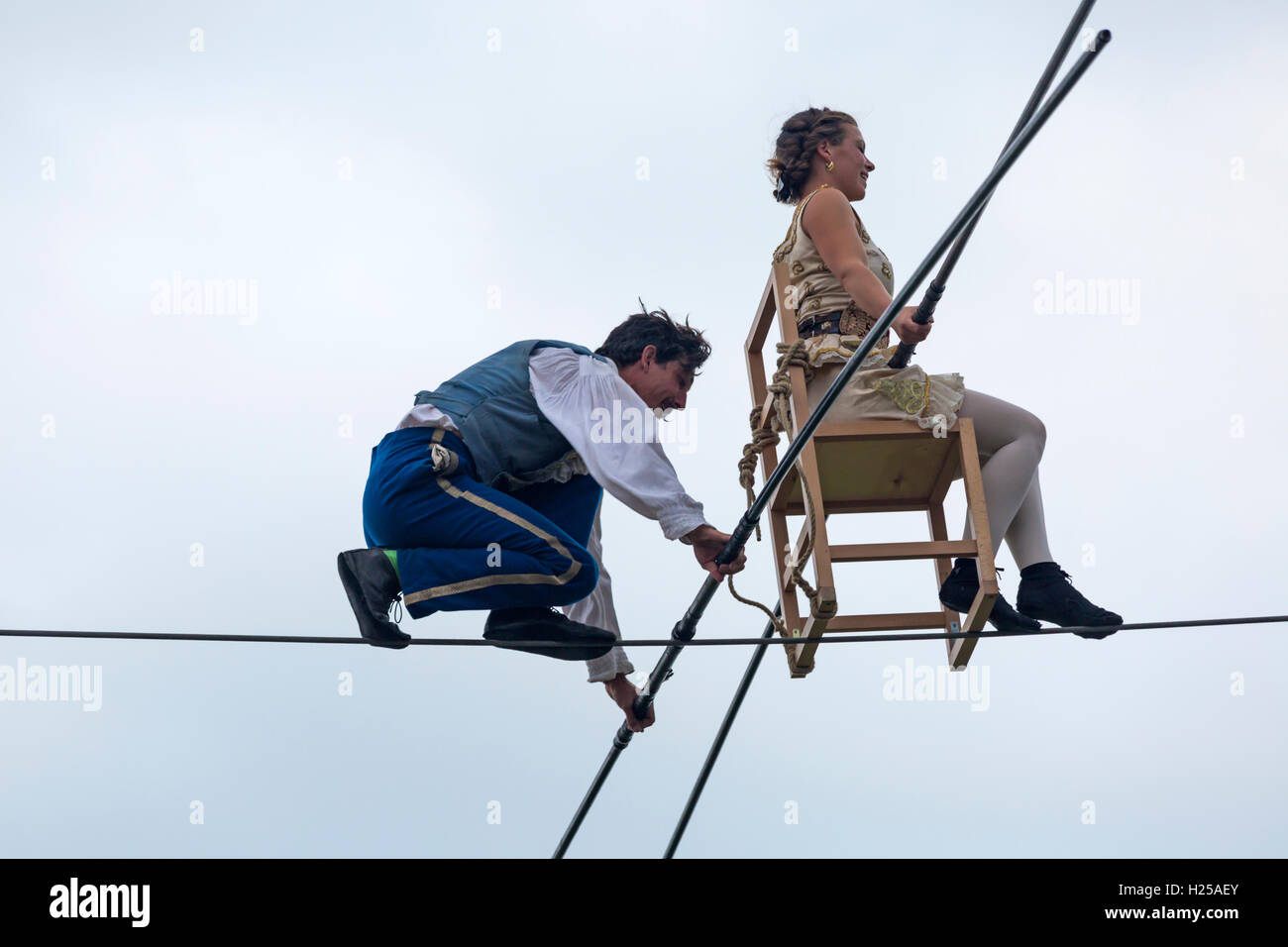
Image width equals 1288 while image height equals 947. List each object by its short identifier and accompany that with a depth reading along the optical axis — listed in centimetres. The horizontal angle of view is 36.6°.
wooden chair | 558
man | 560
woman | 570
